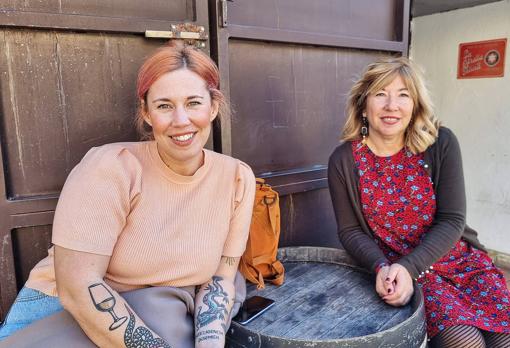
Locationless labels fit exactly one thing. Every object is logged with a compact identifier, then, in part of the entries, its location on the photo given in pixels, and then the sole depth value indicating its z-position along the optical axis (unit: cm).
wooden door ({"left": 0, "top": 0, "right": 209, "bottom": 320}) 163
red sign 383
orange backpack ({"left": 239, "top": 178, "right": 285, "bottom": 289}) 184
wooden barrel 135
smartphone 155
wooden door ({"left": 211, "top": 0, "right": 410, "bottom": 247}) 219
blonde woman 187
